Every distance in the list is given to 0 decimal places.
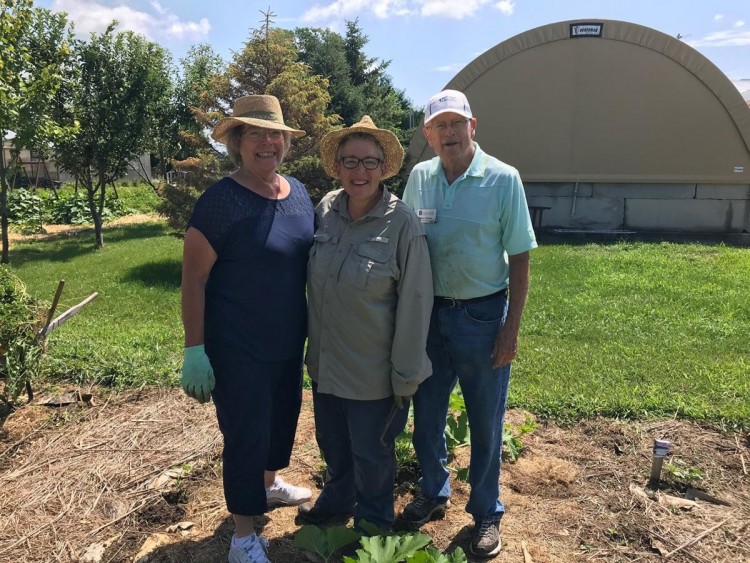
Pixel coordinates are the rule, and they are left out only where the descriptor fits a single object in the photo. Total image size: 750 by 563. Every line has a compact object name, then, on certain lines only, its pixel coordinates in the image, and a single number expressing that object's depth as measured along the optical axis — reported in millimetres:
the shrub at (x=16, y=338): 3969
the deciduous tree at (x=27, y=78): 8422
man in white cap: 2539
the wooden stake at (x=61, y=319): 4246
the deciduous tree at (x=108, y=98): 12562
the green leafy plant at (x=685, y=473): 3348
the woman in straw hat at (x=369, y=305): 2463
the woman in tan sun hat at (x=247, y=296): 2514
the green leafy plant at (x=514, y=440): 3492
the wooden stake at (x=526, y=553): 2738
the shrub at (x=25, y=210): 17000
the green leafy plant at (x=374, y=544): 2176
